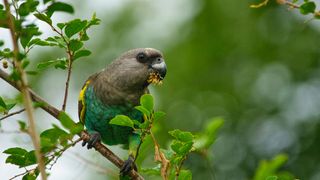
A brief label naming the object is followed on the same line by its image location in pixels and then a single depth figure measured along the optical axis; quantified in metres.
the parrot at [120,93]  9.19
